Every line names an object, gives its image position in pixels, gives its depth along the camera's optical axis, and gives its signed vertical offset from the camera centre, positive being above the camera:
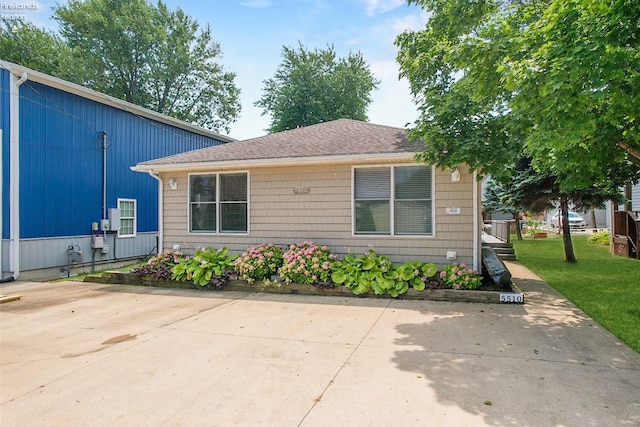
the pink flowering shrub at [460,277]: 6.98 -1.03
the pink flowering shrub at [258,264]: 7.95 -0.87
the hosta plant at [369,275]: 7.10 -1.02
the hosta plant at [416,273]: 7.08 -0.97
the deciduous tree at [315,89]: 26.28 +9.14
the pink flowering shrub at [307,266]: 7.57 -0.88
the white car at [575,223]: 30.26 -0.21
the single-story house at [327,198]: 7.68 +0.51
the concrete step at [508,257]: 12.86 -1.21
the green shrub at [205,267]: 8.17 -0.99
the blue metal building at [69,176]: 9.16 +1.27
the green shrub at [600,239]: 16.90 -0.82
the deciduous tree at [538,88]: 3.81 +1.57
